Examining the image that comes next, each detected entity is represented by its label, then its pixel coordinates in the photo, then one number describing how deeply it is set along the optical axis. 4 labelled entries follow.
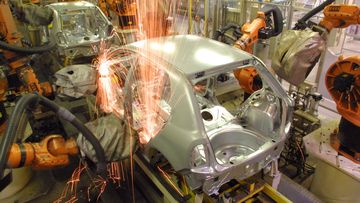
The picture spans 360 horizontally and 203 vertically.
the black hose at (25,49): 3.37
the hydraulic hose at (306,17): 3.89
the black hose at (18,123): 1.95
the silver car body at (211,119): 2.52
